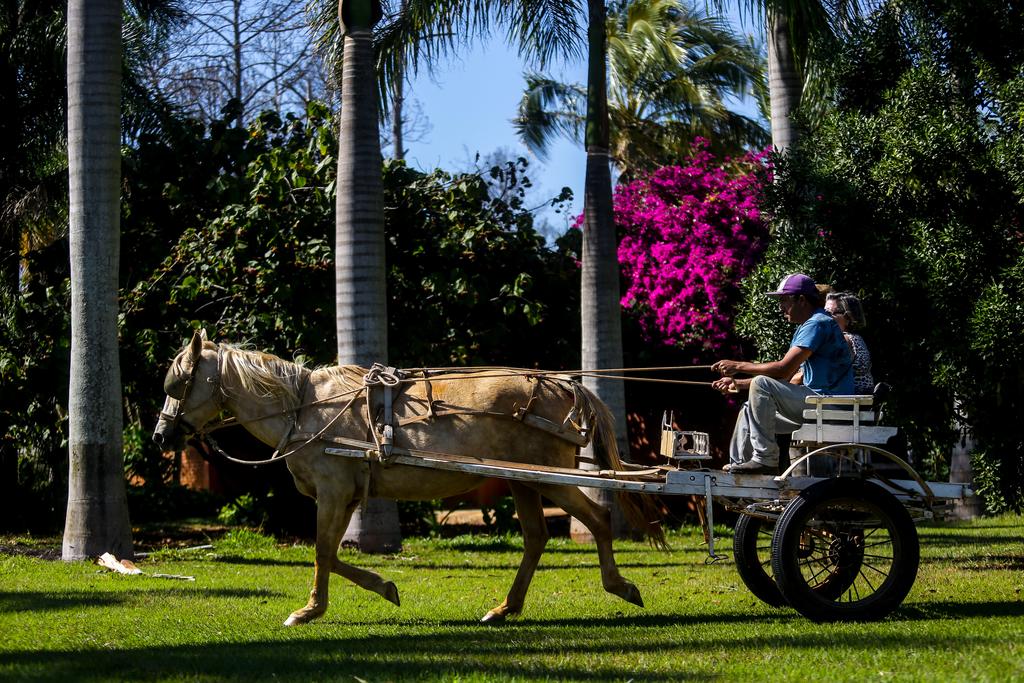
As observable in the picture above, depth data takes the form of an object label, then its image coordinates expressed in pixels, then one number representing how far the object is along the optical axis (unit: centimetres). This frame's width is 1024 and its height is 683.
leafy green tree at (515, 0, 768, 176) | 3184
